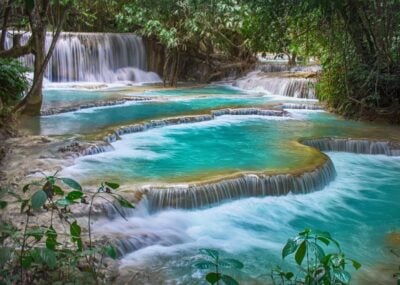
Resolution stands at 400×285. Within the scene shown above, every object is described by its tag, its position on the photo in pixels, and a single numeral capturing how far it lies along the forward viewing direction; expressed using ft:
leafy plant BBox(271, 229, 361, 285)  7.88
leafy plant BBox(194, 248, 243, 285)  7.42
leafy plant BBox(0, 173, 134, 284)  7.77
